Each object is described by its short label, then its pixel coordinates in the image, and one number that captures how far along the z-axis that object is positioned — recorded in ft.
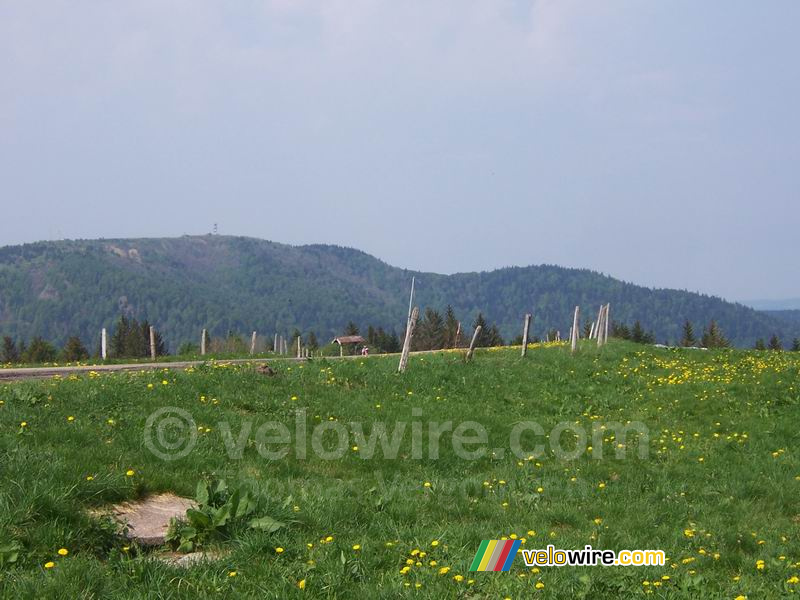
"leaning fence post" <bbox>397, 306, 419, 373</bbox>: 65.44
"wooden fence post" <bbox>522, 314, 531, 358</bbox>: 86.43
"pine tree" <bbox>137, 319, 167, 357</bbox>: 345.47
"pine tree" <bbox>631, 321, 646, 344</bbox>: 416.32
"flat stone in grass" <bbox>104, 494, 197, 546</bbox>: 22.43
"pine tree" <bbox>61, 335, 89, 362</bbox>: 349.51
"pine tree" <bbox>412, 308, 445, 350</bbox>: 441.68
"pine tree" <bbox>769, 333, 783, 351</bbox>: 435.70
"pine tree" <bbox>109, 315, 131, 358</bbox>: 413.02
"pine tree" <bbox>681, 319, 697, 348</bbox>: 452.92
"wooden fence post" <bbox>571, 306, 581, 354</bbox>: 91.77
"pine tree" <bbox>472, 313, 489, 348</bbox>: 426.02
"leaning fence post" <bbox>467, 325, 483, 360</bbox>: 75.50
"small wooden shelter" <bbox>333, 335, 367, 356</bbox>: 432.91
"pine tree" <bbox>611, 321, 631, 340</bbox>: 434.30
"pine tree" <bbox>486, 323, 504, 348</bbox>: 442.63
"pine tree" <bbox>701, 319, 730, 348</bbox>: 432.25
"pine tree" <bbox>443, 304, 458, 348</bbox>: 397.60
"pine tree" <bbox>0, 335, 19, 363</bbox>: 426.51
